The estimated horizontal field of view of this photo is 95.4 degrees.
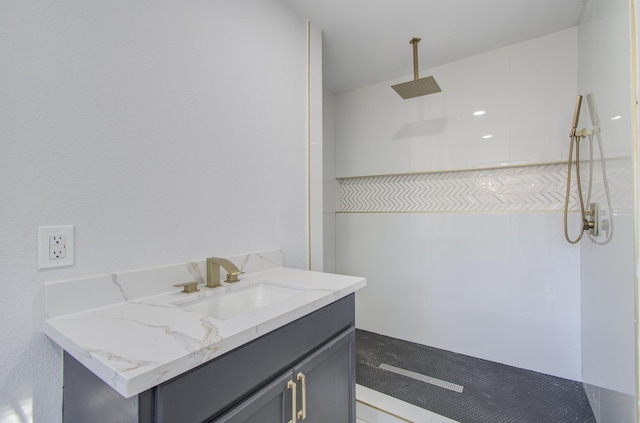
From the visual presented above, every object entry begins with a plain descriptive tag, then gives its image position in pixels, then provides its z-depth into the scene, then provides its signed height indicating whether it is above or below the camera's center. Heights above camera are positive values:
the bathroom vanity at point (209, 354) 0.63 -0.37
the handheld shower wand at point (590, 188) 1.32 +0.13
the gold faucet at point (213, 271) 1.19 -0.24
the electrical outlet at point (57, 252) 0.85 -0.11
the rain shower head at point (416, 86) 1.95 +0.88
